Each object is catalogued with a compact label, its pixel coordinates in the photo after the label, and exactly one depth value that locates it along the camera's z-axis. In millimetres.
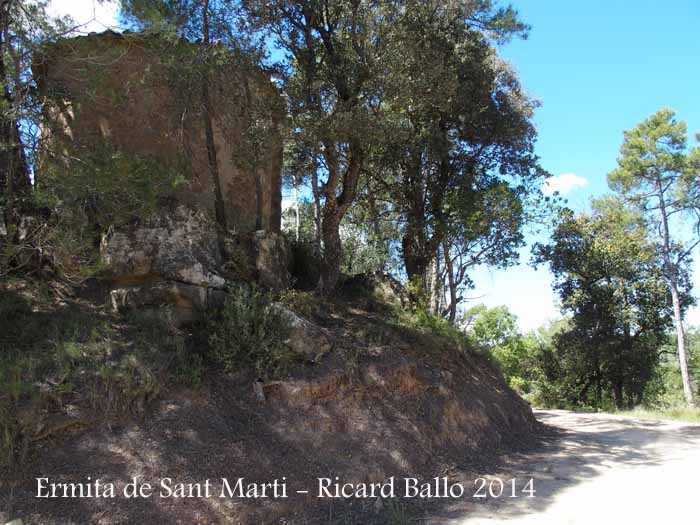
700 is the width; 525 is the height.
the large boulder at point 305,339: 7234
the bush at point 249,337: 6652
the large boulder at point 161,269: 7234
